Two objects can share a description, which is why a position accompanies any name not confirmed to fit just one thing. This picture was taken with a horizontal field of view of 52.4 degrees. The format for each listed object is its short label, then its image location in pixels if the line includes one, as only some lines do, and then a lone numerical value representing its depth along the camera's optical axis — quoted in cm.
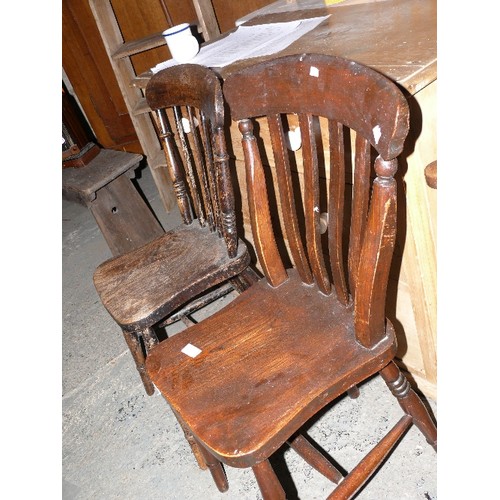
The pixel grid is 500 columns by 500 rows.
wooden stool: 246
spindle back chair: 129
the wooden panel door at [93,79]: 340
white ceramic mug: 171
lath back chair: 86
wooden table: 102
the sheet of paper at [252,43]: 147
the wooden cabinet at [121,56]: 256
